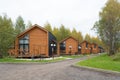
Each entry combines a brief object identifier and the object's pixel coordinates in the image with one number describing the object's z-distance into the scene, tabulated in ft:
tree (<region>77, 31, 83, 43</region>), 120.30
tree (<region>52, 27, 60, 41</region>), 91.71
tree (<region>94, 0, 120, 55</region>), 49.53
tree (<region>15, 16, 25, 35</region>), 90.93
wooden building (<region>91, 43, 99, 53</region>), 90.20
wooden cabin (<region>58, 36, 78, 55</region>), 66.67
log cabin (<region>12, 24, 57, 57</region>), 47.50
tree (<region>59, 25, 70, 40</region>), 92.07
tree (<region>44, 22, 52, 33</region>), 96.29
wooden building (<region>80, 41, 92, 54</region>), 78.90
